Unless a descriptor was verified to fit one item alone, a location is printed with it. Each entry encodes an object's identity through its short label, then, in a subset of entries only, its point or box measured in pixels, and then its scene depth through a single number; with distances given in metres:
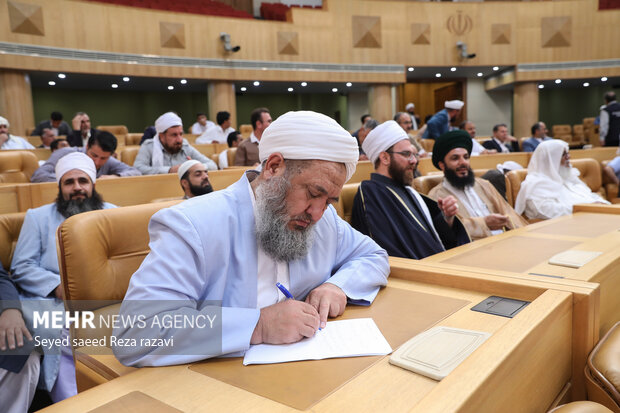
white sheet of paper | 1.04
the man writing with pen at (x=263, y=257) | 1.08
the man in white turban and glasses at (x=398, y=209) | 2.60
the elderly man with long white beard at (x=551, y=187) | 4.20
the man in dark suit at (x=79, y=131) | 6.16
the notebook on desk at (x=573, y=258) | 1.68
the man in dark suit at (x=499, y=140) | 7.63
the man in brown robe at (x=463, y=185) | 3.35
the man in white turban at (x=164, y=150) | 4.69
